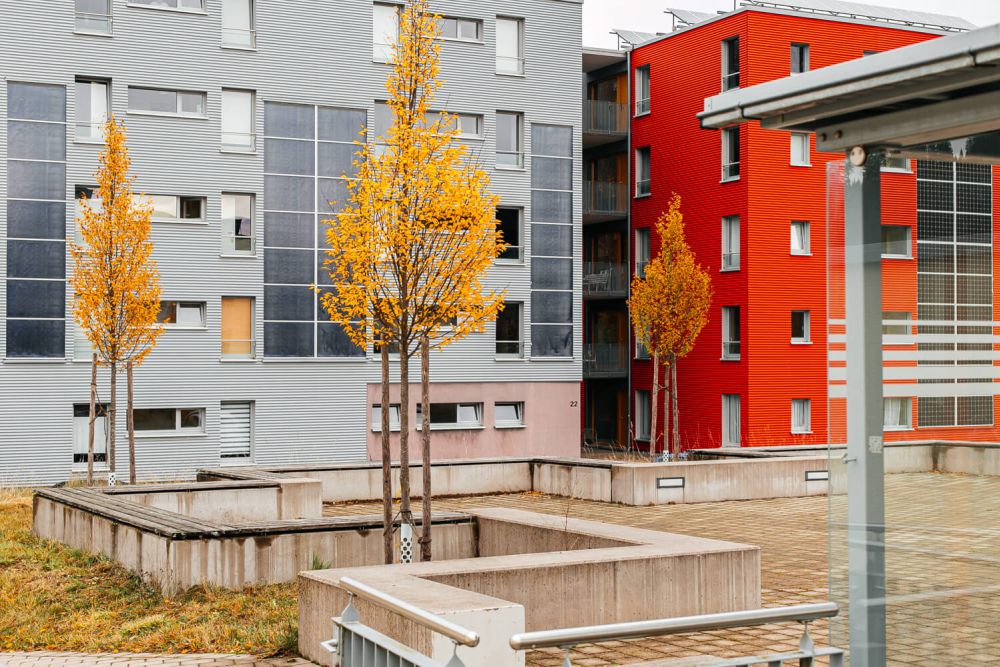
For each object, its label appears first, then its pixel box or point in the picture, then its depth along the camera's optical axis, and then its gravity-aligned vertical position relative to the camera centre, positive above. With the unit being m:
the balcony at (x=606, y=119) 46.84 +8.66
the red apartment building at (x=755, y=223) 41.59 +4.51
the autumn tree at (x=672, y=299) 38.66 +1.89
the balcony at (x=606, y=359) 45.89 +0.10
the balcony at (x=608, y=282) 46.19 +2.82
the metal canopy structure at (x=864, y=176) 5.27 +0.79
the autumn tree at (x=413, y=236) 13.42 +1.30
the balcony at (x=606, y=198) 46.72 +5.82
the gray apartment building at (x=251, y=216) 34.31 +4.09
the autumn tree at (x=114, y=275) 24.86 +1.64
